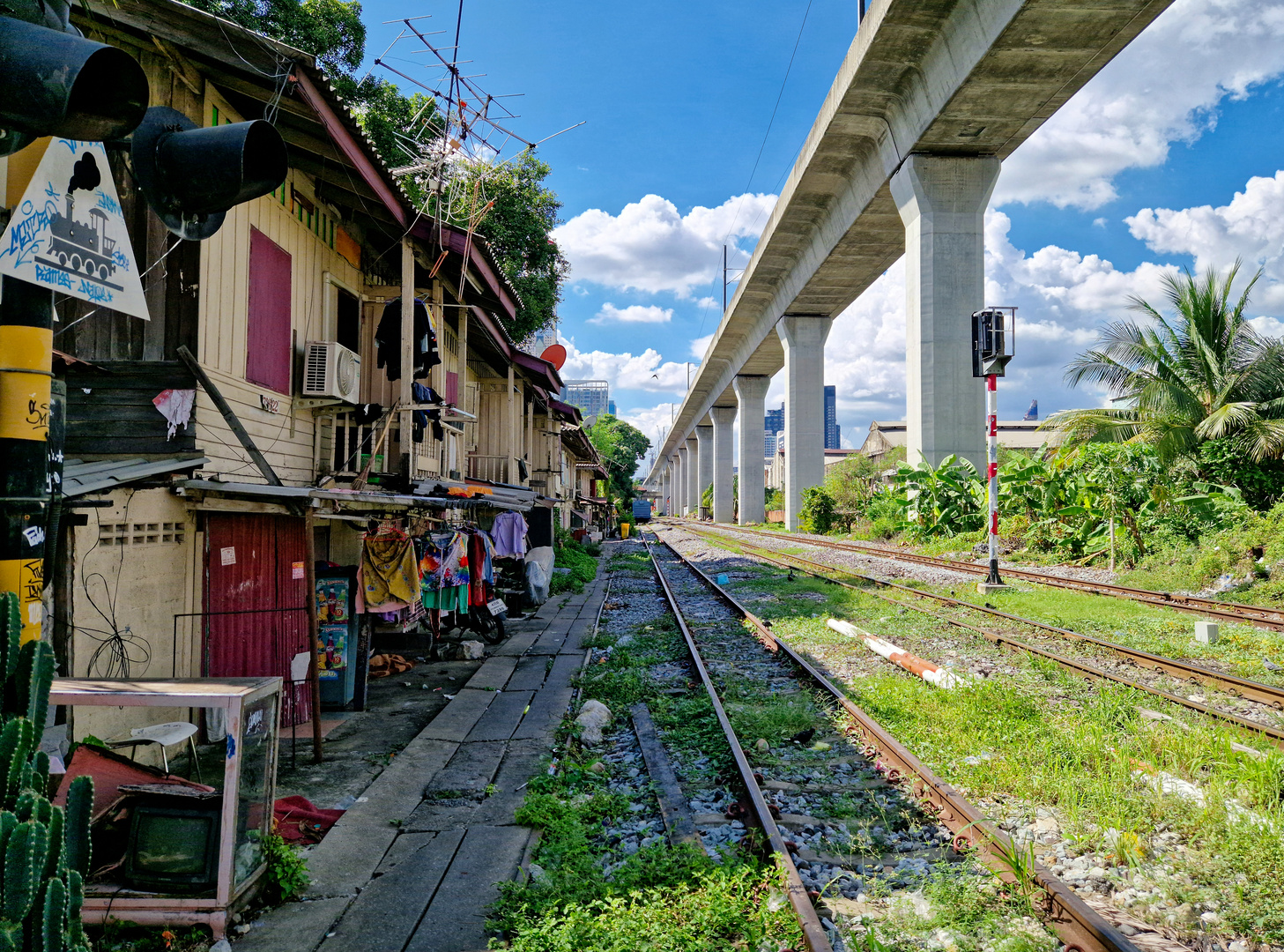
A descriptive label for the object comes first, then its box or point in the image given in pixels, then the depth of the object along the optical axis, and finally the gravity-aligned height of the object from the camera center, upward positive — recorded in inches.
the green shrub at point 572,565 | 766.5 -81.5
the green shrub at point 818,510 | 1488.7 -22.0
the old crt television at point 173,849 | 157.2 -74.5
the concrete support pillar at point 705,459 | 3142.2 +173.6
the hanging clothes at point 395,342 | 400.8 +84.8
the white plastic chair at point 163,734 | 185.5 -60.3
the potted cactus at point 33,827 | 91.0 -42.6
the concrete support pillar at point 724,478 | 2527.1 +72.8
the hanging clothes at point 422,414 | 402.6 +48.2
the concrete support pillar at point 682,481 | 3944.9 +98.2
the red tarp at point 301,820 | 201.5 -89.3
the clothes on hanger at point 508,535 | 607.2 -29.9
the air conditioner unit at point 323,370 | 331.9 +56.8
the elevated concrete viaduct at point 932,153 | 668.1 +402.4
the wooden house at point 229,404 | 228.2 +37.7
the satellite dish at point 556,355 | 852.0 +165.3
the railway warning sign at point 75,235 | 110.8 +42.8
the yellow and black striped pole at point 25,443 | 105.9 +7.8
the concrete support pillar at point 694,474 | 3465.8 +119.6
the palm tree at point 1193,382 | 729.0 +124.6
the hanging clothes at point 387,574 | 357.1 -36.1
